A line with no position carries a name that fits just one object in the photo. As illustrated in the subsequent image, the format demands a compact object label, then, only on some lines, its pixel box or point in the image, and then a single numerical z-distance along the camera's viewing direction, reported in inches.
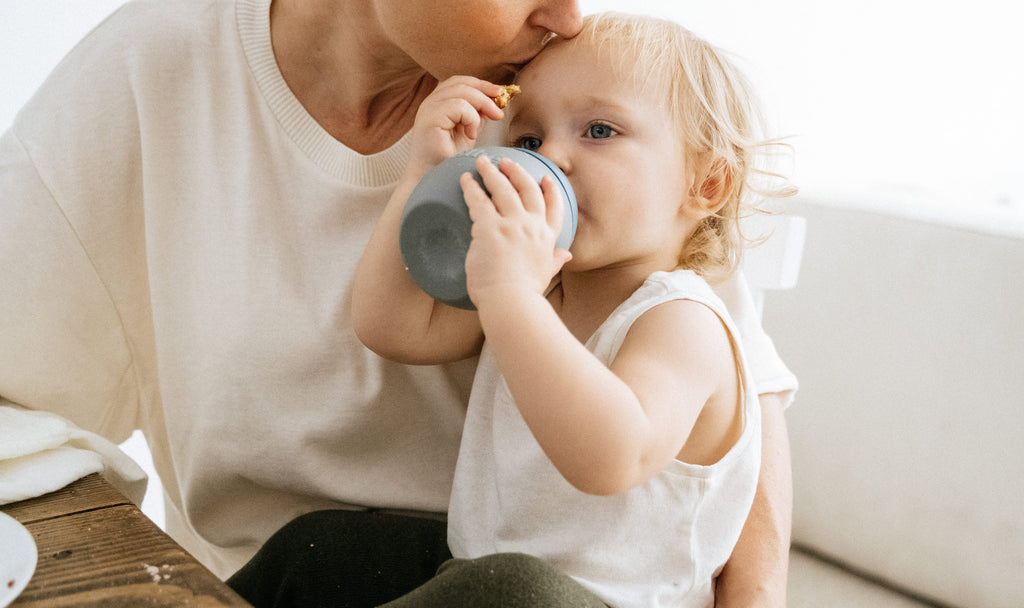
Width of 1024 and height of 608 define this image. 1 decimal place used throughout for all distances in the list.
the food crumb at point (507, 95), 34.3
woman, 38.8
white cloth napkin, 27.7
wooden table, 21.7
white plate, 21.6
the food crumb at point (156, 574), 22.4
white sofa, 49.7
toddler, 26.1
